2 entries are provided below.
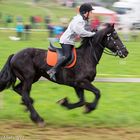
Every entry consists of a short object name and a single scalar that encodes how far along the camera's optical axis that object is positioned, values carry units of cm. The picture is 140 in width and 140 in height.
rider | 1777
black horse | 1798
